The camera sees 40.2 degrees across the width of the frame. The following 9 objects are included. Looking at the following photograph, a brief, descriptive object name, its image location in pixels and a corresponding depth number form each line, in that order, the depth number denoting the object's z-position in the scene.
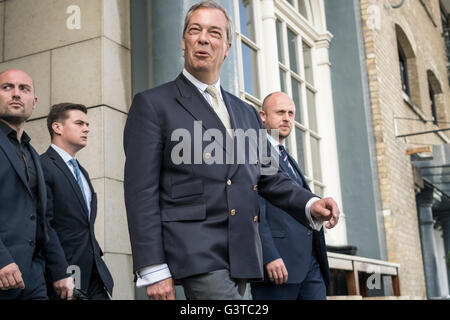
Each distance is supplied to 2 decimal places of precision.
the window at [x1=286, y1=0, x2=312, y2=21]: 8.91
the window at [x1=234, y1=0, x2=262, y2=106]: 6.64
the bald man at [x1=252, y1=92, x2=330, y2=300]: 3.22
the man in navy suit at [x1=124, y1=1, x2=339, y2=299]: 2.11
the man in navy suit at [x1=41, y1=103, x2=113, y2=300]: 3.28
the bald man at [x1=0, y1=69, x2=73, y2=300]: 2.65
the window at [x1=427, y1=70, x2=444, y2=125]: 14.44
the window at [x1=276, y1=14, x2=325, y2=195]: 7.73
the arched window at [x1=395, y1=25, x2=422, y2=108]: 12.27
